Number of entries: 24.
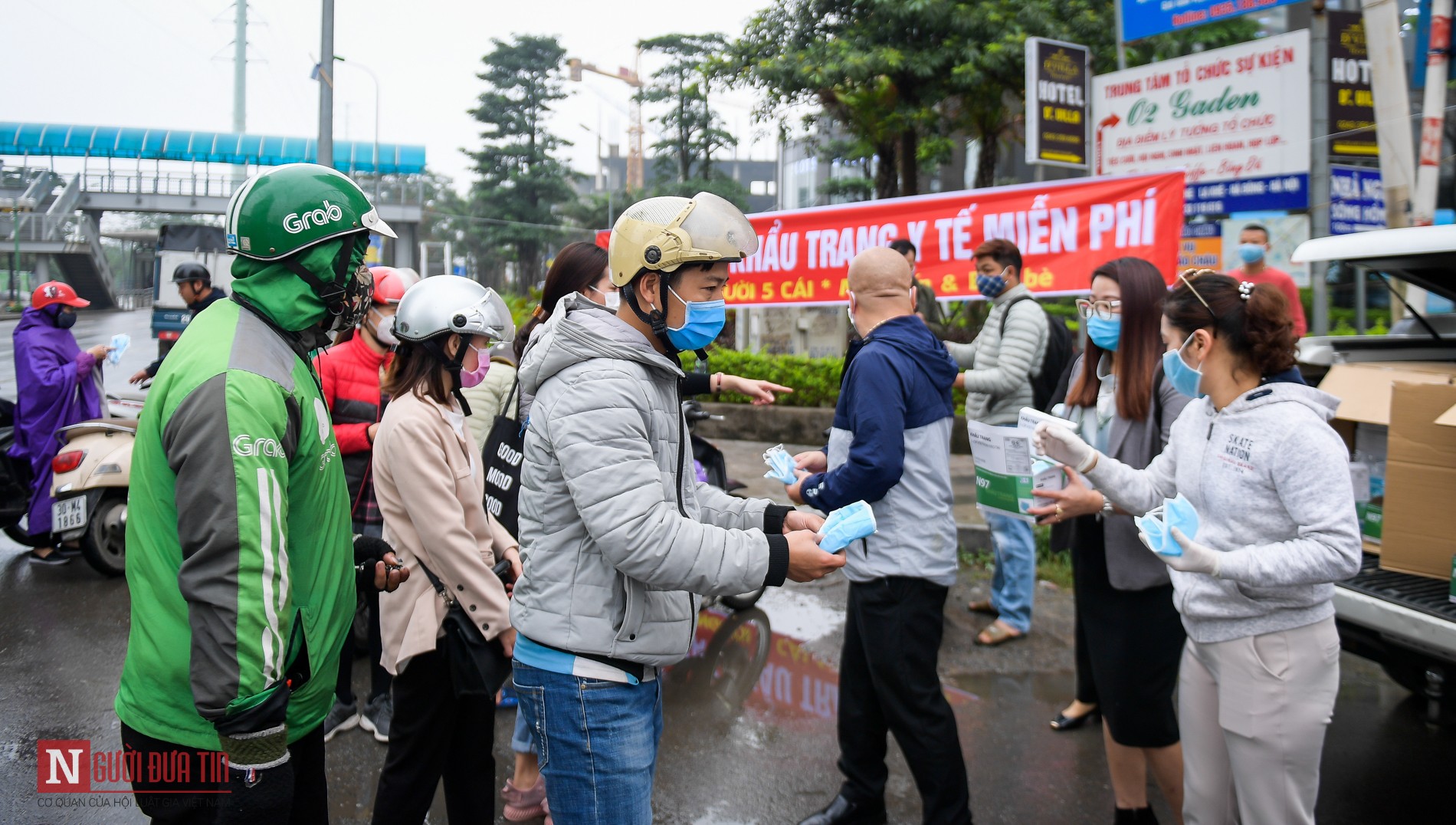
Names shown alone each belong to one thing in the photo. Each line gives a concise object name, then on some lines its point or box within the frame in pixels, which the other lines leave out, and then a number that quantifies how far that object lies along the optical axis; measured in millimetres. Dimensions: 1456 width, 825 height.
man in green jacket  1847
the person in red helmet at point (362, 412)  4258
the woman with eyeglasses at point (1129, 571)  3148
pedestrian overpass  37375
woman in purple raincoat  6824
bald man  3262
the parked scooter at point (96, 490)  6332
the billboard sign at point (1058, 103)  10172
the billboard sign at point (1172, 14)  8898
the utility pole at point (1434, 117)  6766
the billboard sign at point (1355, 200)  9977
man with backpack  5215
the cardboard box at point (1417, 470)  3504
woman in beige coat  2938
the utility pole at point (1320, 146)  7566
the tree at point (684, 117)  28562
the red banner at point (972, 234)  6371
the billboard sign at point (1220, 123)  9195
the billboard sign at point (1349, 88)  10188
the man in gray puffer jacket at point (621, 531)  2018
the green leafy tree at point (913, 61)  12961
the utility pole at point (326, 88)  11133
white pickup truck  3240
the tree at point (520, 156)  39000
